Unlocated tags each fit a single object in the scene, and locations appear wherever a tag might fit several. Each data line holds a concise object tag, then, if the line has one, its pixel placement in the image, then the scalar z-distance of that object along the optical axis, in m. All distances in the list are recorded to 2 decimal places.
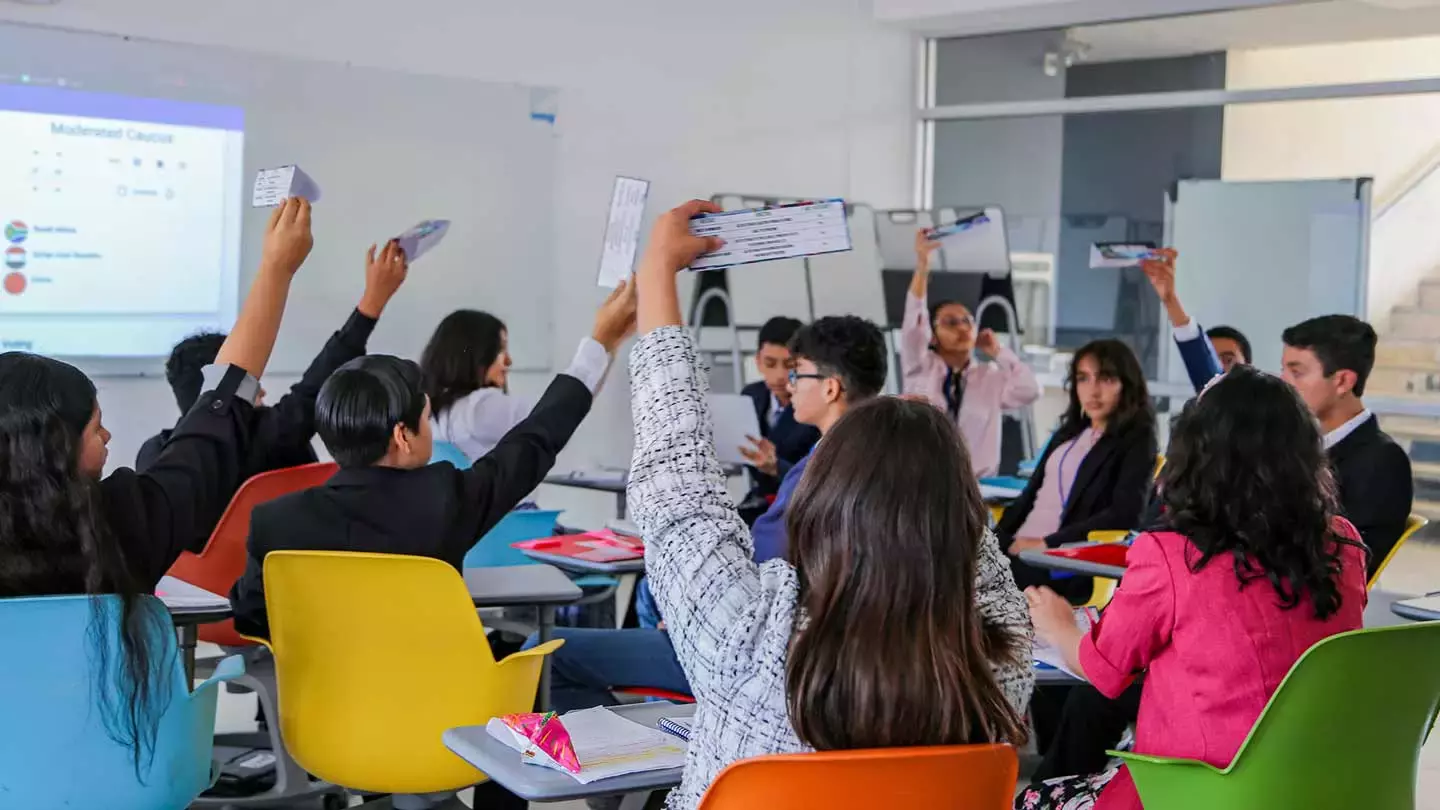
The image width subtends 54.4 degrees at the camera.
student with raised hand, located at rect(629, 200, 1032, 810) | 1.52
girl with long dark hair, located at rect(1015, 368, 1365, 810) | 2.27
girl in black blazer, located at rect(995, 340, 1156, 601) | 4.64
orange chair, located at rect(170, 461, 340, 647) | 3.66
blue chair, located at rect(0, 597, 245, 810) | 2.09
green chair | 2.05
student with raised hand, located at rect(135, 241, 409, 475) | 3.33
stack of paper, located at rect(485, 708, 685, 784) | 1.92
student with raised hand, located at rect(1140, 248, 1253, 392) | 4.36
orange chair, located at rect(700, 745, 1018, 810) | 1.51
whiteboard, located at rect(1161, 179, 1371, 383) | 7.04
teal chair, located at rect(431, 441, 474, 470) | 4.34
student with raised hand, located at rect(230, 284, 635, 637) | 2.82
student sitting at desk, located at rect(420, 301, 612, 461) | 4.51
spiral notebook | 2.08
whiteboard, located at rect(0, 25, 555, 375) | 5.48
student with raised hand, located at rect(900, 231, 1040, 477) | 6.38
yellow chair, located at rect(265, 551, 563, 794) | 2.62
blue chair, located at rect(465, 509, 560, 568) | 4.23
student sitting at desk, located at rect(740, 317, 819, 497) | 5.08
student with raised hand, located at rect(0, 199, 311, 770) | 2.11
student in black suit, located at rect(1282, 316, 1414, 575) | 3.51
